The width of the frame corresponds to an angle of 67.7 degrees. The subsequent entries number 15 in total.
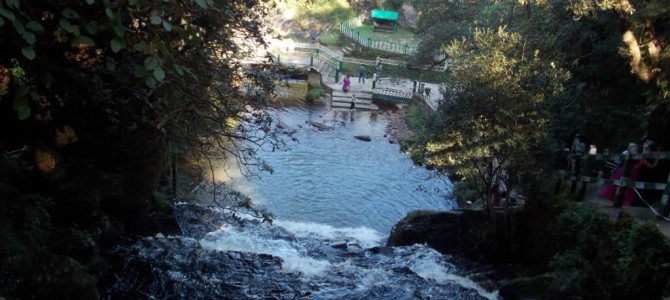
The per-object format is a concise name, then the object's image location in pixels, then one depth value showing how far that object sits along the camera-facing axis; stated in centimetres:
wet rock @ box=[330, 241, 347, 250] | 1218
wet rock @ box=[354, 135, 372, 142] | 2358
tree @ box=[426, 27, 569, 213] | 944
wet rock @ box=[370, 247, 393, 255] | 1170
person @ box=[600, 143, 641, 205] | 845
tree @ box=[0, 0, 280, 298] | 505
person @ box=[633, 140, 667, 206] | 844
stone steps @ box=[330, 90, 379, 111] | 2969
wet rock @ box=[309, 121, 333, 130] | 2500
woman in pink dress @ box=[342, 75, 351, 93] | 3084
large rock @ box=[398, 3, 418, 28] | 4684
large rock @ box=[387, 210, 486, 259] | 1150
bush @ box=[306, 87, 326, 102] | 3061
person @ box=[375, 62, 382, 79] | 3386
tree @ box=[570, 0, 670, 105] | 980
